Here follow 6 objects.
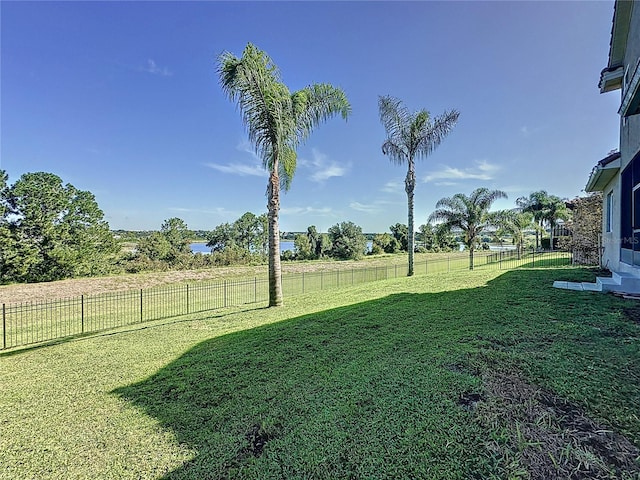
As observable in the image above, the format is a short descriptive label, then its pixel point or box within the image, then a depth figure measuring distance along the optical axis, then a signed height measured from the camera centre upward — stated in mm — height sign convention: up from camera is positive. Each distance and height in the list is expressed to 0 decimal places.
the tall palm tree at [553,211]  36062 +3410
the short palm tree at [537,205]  38984 +4540
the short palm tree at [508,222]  20172 +1193
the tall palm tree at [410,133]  16547 +6003
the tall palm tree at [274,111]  9062 +4267
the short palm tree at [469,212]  19891 +1823
